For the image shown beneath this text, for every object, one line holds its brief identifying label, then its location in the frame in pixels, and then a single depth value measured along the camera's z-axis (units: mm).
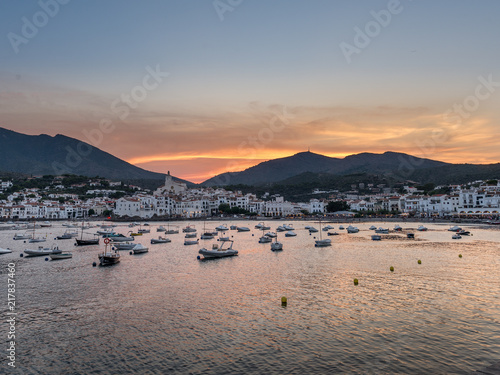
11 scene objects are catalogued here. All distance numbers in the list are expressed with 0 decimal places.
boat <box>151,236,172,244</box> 55719
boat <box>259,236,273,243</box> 54084
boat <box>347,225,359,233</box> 70331
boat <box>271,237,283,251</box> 44125
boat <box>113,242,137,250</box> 47906
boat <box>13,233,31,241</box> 61962
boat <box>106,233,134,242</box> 56688
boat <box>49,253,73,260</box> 37656
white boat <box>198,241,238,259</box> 37781
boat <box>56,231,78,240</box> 63450
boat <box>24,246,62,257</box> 40562
